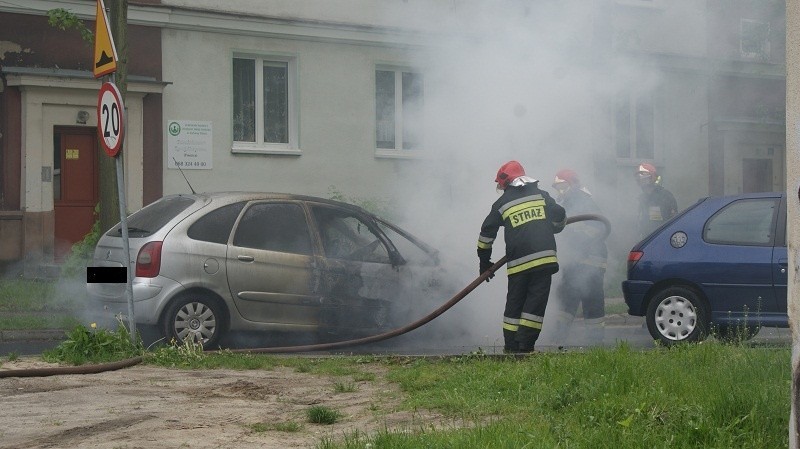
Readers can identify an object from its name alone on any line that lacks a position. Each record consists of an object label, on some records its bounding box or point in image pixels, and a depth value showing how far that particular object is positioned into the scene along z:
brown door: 18.50
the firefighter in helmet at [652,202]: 14.07
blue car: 10.59
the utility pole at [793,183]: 4.79
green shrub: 8.98
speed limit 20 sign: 9.25
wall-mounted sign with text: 19.36
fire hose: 10.26
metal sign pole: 9.41
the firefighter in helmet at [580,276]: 12.09
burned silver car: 10.23
